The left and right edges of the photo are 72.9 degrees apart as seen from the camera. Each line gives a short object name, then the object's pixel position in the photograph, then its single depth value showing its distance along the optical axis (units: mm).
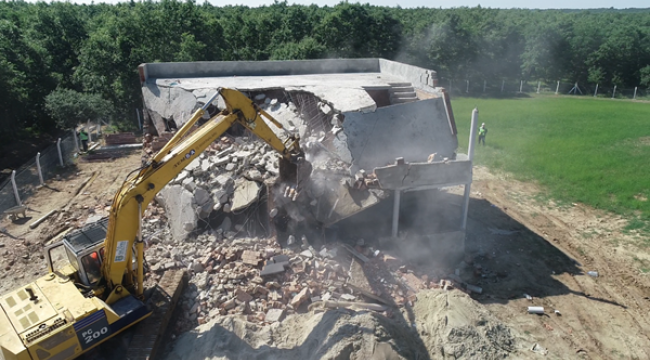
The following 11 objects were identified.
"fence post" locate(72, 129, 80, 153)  20047
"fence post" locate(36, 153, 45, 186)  15873
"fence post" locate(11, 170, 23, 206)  13638
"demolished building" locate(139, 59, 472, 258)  10844
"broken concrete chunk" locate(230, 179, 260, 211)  11000
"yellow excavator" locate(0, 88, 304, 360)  6457
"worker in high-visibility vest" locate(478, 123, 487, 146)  20172
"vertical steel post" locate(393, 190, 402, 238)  10896
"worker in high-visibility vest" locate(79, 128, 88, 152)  20594
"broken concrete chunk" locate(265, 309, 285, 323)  8484
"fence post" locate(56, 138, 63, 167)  17981
